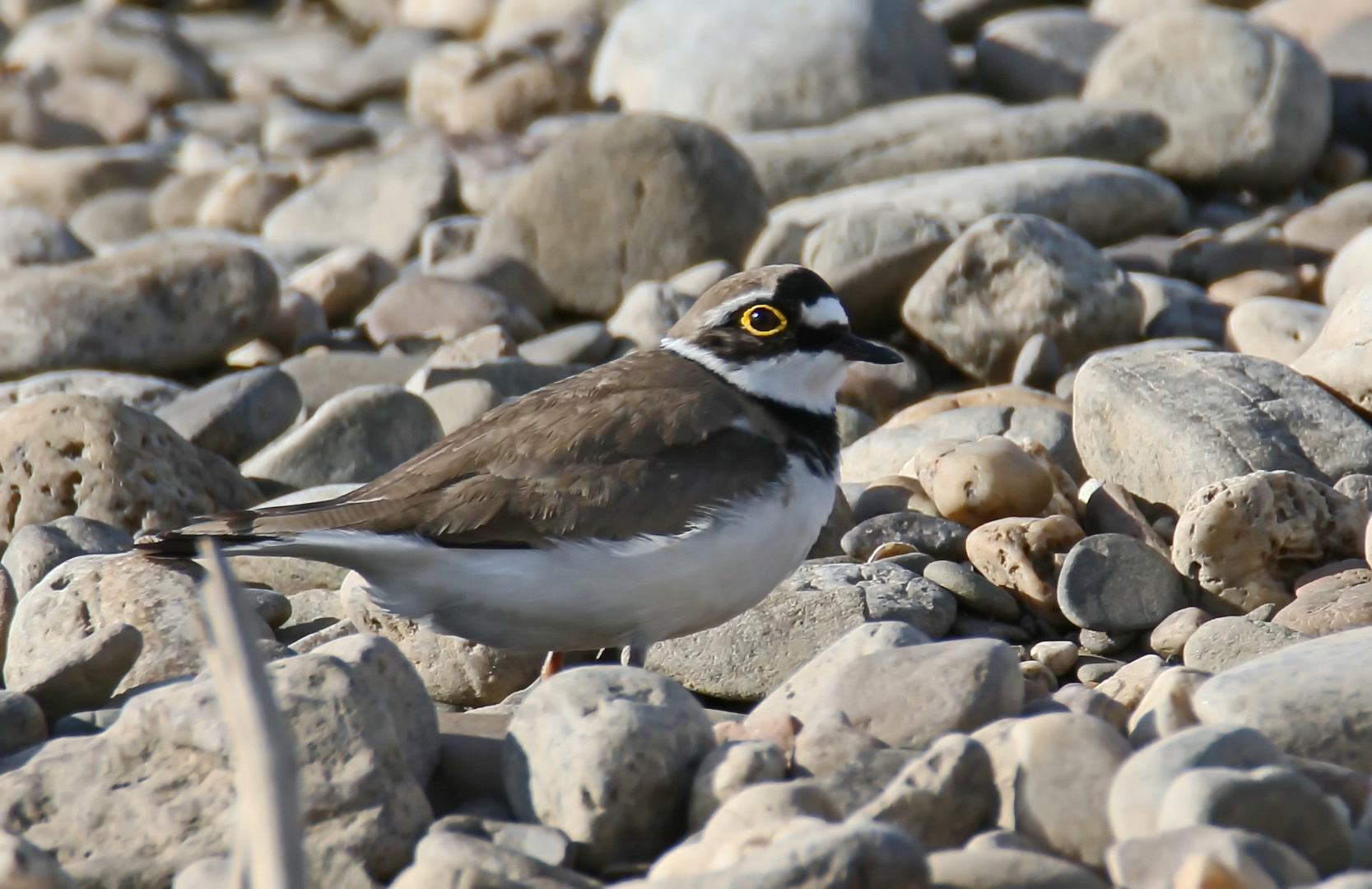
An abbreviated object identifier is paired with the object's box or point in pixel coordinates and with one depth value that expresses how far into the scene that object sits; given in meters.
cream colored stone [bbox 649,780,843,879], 6.32
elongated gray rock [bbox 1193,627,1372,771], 7.21
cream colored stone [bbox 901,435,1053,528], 11.64
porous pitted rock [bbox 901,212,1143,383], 15.34
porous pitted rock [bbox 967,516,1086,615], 10.89
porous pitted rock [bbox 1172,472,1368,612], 10.48
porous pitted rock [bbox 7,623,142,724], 8.58
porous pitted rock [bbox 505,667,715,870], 7.02
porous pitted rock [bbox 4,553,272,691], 9.87
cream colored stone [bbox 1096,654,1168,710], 8.80
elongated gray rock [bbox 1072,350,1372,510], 11.77
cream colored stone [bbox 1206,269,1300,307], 16.81
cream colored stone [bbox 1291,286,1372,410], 12.38
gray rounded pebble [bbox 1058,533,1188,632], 10.51
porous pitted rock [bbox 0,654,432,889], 7.02
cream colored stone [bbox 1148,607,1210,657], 10.05
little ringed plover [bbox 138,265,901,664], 9.23
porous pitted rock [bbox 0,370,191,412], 15.68
